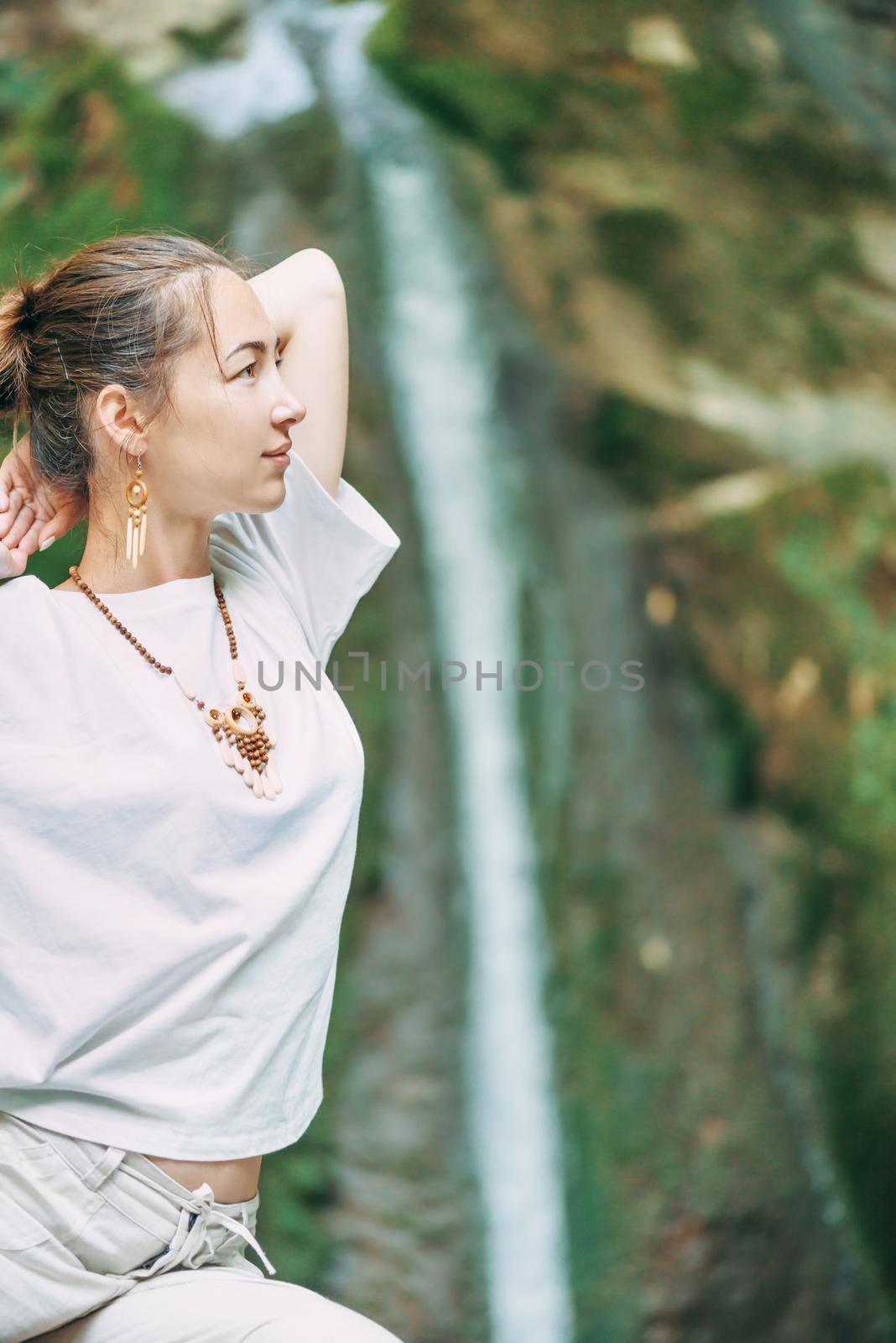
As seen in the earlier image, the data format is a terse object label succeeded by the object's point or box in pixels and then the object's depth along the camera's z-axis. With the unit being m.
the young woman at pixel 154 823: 3.99
